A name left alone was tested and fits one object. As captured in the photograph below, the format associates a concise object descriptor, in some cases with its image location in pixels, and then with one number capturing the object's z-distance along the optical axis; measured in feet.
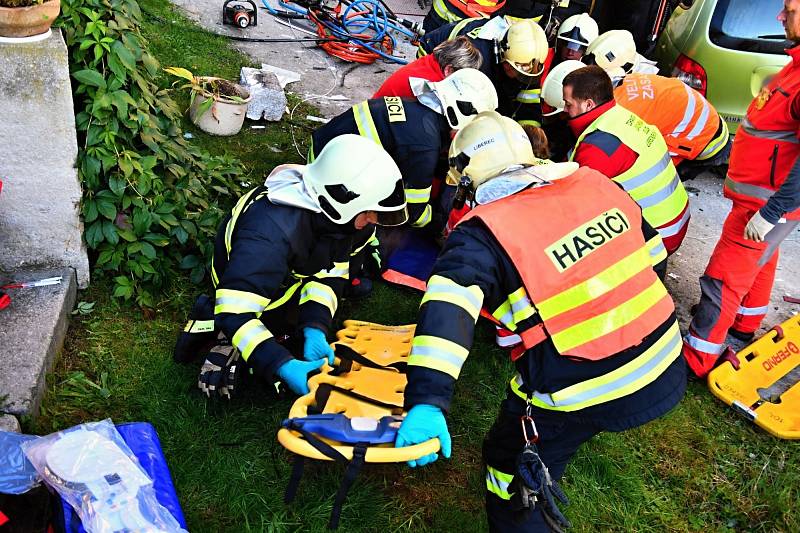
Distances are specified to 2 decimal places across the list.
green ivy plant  10.84
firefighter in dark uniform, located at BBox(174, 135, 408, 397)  9.07
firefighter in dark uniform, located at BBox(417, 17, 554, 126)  15.84
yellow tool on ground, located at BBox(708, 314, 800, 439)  12.80
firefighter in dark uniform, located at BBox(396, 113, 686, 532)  7.05
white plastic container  17.63
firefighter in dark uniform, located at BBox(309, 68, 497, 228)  12.59
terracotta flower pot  9.19
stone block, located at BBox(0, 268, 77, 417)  9.39
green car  18.75
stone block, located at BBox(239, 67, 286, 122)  19.19
